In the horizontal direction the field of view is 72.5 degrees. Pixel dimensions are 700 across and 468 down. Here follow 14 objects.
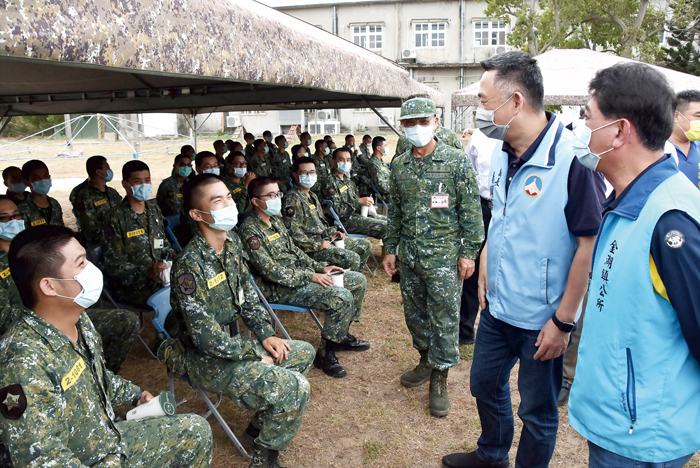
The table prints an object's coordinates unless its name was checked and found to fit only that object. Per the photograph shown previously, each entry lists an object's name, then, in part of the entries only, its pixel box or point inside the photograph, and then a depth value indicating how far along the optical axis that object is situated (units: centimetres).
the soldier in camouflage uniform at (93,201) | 534
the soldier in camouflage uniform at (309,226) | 515
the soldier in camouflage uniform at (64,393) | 173
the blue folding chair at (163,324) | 288
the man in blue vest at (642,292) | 130
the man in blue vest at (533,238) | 200
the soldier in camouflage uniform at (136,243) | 438
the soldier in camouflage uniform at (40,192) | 514
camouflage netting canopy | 144
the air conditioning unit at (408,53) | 2669
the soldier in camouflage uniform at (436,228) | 330
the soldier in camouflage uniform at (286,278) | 399
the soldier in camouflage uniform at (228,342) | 267
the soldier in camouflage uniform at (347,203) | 668
